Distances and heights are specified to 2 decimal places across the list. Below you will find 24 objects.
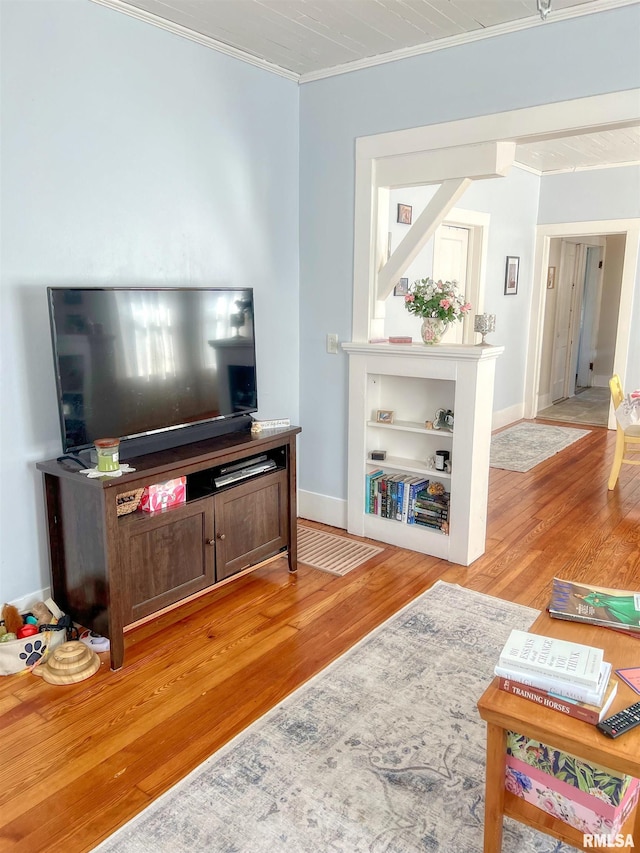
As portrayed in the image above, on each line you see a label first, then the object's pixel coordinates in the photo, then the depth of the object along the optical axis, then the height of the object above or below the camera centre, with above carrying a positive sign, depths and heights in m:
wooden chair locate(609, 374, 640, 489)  4.74 -1.08
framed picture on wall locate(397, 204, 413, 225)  4.57 +0.58
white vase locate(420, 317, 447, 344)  3.39 -0.17
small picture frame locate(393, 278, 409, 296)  4.62 +0.06
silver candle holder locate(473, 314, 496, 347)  3.35 -0.14
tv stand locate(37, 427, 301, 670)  2.47 -0.99
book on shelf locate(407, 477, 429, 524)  3.67 -1.10
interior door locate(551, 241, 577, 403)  8.07 -0.34
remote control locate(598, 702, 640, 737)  1.42 -0.94
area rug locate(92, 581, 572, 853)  1.75 -1.44
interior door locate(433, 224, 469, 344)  5.40 +0.33
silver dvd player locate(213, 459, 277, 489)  2.91 -0.82
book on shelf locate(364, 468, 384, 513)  3.84 -1.13
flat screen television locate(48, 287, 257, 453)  2.49 -0.27
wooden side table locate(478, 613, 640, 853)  1.39 -0.97
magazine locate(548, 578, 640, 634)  1.87 -0.92
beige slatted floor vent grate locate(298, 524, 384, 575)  3.52 -1.44
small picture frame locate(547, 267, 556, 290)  7.59 +0.21
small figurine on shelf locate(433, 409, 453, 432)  3.53 -0.67
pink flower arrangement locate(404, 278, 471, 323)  3.34 -0.03
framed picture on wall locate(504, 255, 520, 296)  6.61 +0.22
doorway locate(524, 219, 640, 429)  6.55 +0.04
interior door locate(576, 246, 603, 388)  9.23 -0.25
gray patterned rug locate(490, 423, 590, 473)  5.57 -1.39
